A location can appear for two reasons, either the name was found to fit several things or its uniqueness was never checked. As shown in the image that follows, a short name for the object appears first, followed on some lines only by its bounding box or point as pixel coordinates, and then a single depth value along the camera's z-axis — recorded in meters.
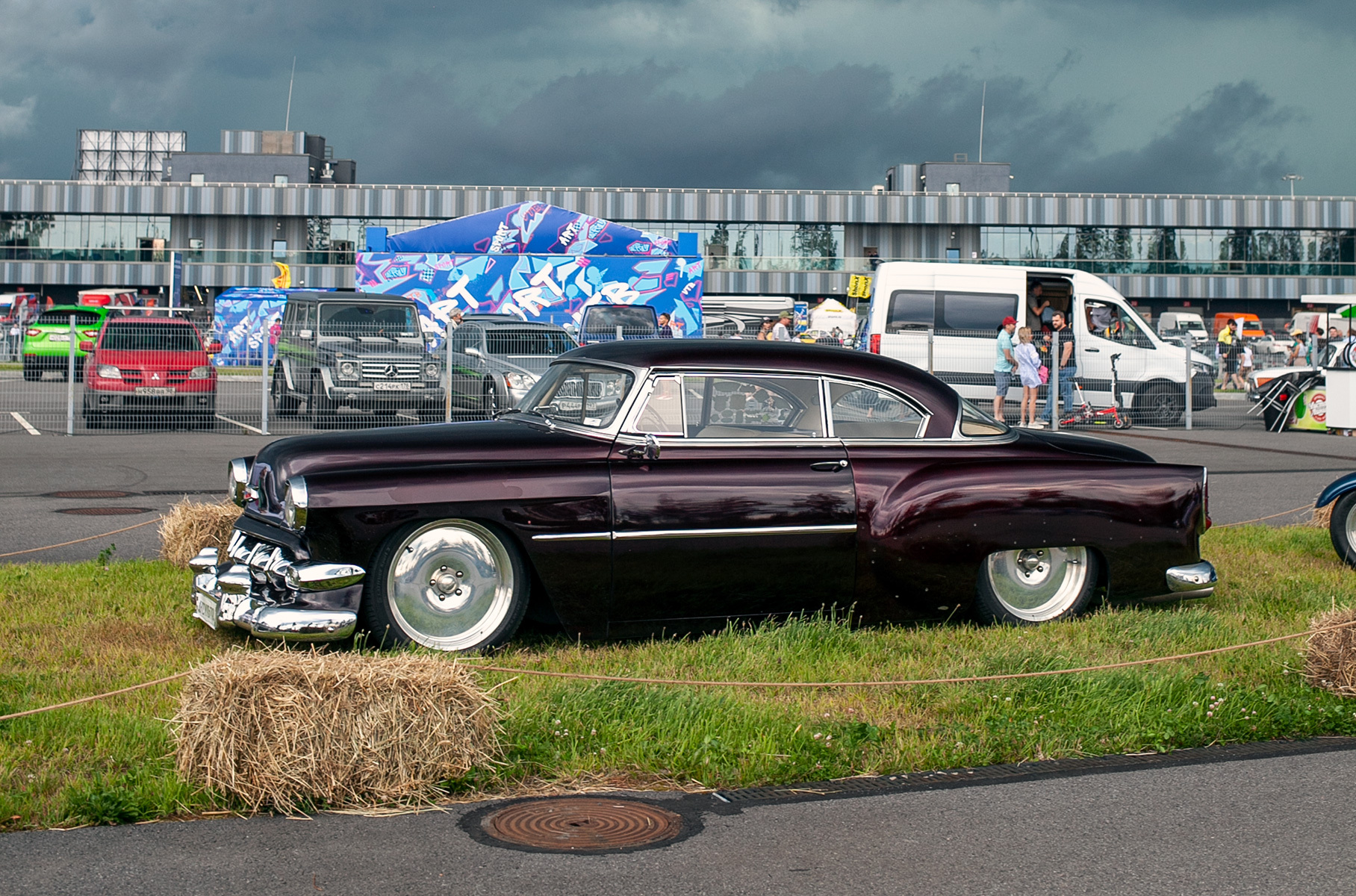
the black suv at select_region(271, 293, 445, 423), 20.25
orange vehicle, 64.62
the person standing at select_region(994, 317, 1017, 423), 21.59
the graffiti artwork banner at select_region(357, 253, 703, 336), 33.62
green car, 21.87
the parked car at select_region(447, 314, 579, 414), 19.92
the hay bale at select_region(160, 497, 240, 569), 8.22
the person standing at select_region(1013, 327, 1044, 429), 21.41
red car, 19.92
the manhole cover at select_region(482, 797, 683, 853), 4.09
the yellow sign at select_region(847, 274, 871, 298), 46.81
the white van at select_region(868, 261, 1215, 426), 22.83
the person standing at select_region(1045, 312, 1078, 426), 22.41
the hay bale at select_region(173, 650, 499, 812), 4.32
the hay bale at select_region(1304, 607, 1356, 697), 5.78
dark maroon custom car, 6.06
